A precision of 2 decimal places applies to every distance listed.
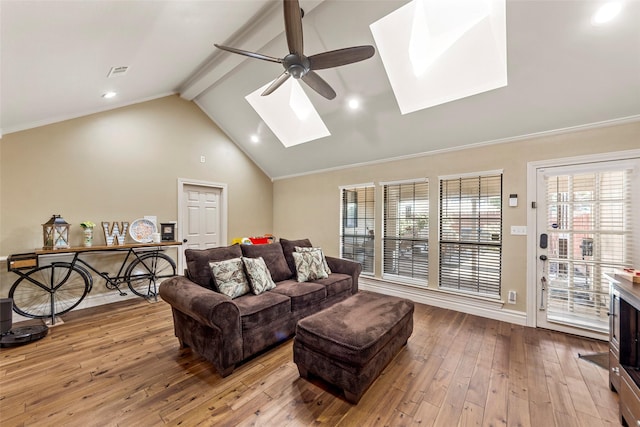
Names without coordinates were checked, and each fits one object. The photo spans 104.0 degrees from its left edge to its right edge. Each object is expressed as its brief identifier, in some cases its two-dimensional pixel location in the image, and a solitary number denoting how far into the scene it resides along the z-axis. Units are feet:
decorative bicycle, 10.11
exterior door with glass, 8.76
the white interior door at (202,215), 15.65
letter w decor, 12.30
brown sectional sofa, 6.72
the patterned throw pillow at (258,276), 8.96
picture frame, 14.15
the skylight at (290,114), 14.16
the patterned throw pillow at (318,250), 11.91
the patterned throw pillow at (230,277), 8.41
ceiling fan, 6.17
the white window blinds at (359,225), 15.33
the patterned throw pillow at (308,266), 11.02
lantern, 10.48
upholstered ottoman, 5.83
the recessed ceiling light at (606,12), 6.21
